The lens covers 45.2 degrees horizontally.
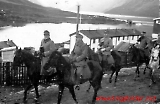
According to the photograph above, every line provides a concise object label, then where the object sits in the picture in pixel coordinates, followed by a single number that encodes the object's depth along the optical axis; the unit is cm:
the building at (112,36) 4540
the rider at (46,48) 810
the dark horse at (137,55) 1277
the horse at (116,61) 1095
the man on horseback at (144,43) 1359
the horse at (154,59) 1092
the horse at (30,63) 829
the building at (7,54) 1898
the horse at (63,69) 721
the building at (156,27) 3753
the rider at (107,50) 1084
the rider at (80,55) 780
